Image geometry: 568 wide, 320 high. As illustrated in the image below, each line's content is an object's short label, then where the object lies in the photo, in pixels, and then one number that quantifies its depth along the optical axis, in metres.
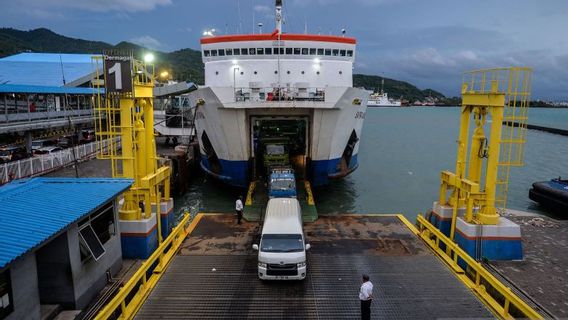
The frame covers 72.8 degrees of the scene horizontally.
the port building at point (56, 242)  6.92
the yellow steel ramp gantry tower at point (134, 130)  11.27
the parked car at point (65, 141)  29.59
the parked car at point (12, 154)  21.81
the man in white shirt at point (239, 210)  14.53
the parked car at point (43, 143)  30.36
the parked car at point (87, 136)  32.29
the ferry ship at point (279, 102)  19.14
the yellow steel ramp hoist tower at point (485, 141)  11.59
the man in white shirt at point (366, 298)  7.96
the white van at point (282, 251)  9.70
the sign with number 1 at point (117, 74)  11.22
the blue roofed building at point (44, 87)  21.78
